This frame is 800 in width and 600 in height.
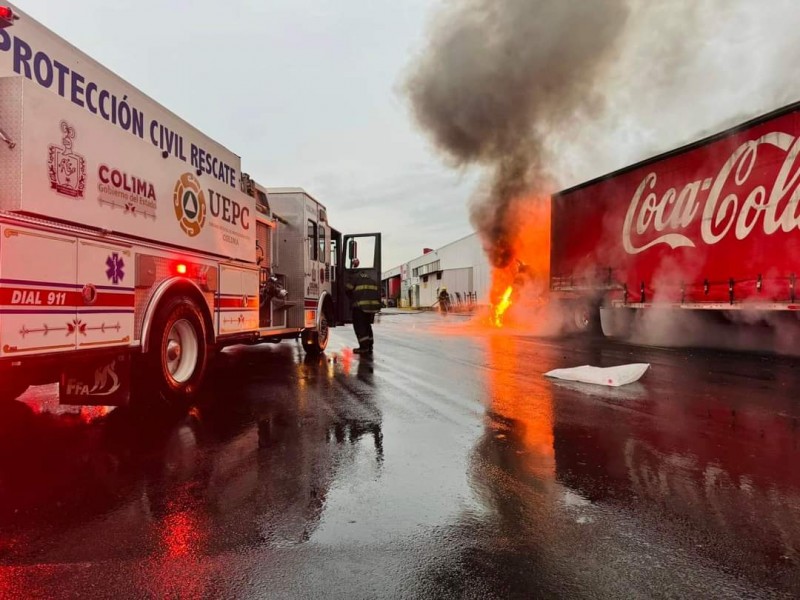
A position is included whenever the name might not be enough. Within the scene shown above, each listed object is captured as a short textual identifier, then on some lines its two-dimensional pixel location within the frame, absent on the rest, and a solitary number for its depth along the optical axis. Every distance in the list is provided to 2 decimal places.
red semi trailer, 8.41
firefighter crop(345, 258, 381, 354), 10.23
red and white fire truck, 3.53
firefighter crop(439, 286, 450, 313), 36.53
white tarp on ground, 6.78
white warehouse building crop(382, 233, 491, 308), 41.36
